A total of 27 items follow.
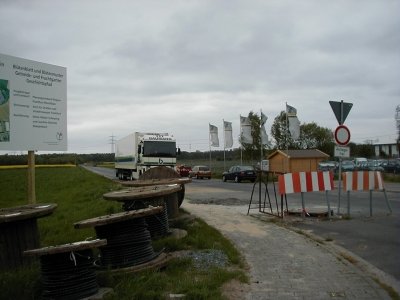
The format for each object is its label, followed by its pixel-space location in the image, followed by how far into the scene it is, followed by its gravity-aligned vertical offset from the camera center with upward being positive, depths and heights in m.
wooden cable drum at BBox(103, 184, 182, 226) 8.28 -0.50
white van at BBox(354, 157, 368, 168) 50.04 -0.34
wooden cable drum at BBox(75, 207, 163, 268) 6.48 -0.97
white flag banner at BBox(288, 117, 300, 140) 40.03 +2.79
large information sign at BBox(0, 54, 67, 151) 7.94 +1.07
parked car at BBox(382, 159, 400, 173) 45.54 -0.66
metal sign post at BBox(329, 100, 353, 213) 13.99 +1.15
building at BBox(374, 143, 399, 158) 95.07 +1.84
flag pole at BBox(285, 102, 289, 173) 43.02 +0.14
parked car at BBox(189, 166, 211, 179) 51.31 -0.74
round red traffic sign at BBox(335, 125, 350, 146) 13.97 +0.71
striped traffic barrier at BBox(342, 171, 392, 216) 14.34 -0.60
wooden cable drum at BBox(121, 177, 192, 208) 11.19 -0.37
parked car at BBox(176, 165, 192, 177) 54.92 -0.52
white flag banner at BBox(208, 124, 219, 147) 54.78 +3.08
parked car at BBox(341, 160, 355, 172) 52.19 -0.52
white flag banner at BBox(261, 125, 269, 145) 45.01 +2.43
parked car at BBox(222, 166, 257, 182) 42.06 -0.84
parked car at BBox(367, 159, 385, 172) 47.28 -0.55
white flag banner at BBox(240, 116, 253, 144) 47.31 +3.18
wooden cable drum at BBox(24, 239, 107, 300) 5.40 -1.13
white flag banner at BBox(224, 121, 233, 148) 52.22 +3.12
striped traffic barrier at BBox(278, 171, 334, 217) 13.30 -0.54
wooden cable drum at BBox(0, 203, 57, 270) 6.84 -0.90
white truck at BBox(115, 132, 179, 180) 33.81 +1.06
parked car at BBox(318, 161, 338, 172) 57.77 -0.59
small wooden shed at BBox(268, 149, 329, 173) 43.19 +0.15
